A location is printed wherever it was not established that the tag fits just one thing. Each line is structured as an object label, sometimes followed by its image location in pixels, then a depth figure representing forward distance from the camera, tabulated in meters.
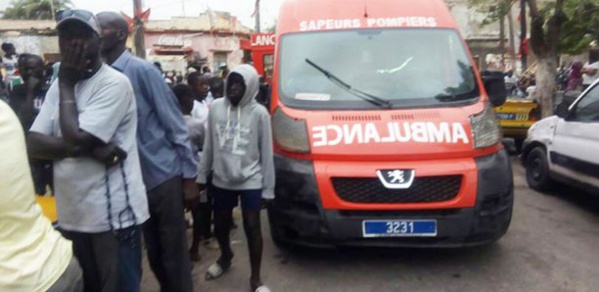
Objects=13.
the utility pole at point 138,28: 15.25
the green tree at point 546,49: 9.89
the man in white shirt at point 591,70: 9.92
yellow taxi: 9.07
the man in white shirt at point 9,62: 9.73
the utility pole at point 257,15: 27.36
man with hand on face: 2.16
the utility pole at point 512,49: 24.34
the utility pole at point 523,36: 18.99
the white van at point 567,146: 5.52
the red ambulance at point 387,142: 4.02
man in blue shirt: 2.96
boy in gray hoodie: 3.77
